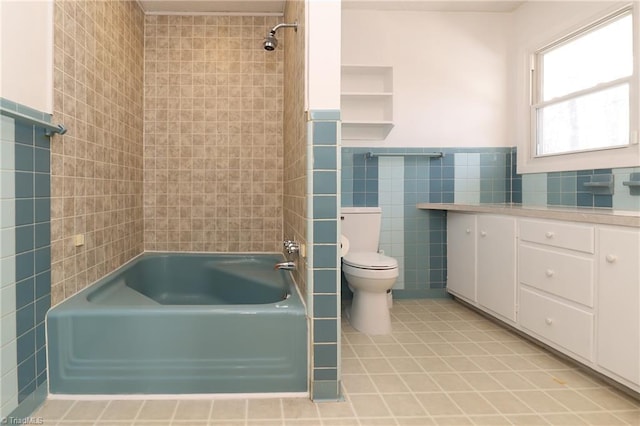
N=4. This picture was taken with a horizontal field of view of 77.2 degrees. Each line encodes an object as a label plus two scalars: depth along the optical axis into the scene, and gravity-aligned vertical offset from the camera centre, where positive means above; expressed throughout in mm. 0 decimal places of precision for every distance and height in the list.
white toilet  2531 -513
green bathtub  1736 -620
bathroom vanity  1703 -374
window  2535 +818
